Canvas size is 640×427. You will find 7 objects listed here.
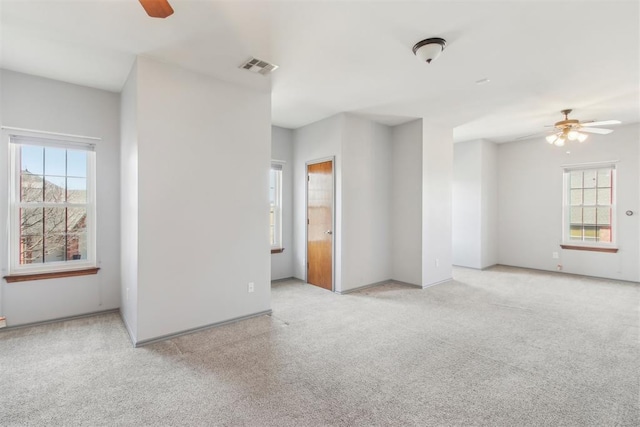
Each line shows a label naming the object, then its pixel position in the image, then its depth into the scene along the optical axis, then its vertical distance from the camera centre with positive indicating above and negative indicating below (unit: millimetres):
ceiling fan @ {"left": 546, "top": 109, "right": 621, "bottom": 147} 4477 +1194
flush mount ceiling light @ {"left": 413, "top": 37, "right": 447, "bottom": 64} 2639 +1405
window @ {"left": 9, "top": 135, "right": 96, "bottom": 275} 3376 +37
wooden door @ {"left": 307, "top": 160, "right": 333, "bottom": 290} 4973 -249
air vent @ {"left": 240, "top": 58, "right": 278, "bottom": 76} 3033 +1453
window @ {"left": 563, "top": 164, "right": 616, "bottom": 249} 5777 +83
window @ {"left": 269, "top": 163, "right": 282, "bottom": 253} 5586 +58
